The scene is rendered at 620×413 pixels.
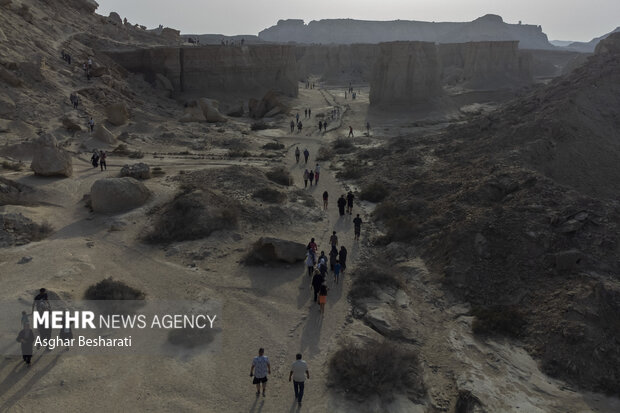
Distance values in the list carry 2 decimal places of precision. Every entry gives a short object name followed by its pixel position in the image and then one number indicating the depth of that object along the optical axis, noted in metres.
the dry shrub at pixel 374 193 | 20.67
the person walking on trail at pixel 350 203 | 18.71
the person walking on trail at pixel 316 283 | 11.92
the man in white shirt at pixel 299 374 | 8.28
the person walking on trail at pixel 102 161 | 21.61
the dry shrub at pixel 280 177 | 21.83
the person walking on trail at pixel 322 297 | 11.48
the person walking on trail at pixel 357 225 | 16.22
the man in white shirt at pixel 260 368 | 8.40
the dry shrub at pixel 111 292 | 11.09
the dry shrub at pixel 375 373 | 8.89
